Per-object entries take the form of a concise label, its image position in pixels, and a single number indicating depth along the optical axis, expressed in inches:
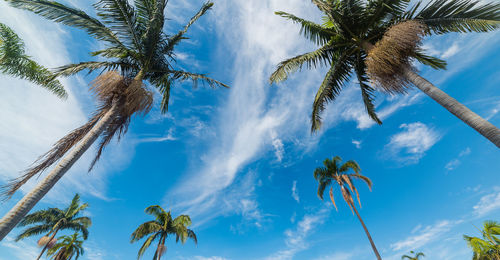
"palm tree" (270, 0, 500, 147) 210.4
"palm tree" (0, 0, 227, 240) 192.2
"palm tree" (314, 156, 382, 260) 682.0
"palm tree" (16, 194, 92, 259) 852.6
